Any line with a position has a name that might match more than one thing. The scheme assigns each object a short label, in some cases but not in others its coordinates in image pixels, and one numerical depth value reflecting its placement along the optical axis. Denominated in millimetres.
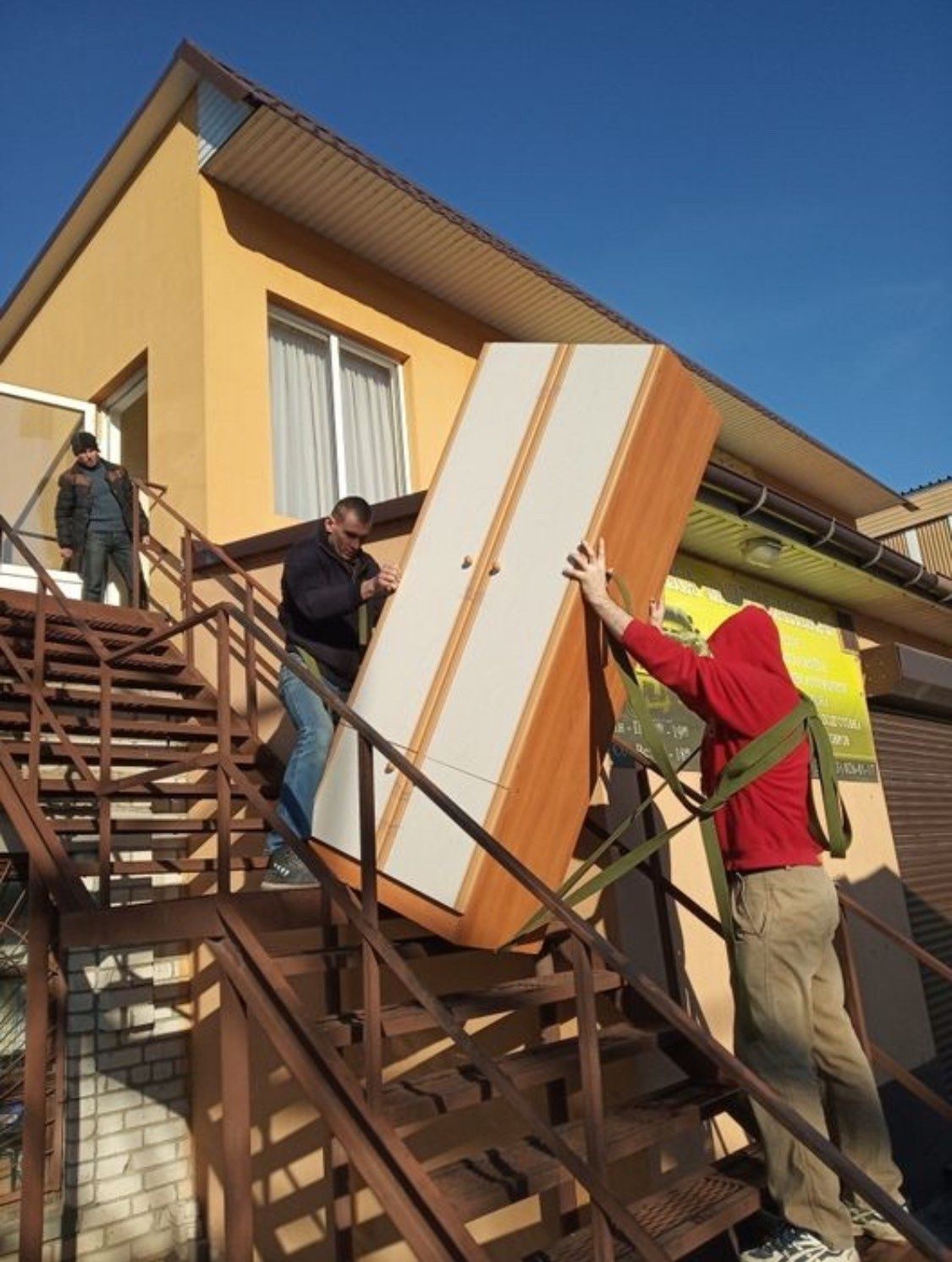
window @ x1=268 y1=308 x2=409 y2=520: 7582
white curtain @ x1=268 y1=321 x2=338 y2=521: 7480
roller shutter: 7840
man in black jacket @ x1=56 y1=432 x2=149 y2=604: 6824
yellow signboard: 6207
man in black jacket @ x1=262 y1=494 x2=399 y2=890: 4207
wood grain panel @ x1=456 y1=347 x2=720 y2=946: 3217
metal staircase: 2635
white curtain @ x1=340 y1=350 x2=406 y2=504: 8125
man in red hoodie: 2859
